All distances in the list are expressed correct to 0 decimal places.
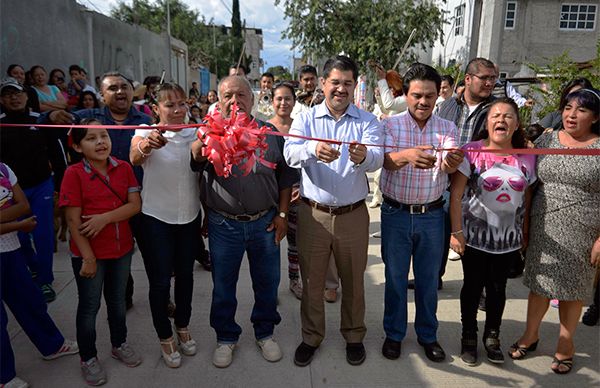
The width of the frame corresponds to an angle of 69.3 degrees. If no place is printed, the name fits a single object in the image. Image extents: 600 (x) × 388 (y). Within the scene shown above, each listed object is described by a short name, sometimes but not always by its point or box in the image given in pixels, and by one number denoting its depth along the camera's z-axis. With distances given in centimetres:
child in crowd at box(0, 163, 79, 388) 260
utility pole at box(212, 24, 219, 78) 4170
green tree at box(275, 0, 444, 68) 1524
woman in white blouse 274
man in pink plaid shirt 279
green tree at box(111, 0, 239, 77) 3952
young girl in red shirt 261
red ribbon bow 239
